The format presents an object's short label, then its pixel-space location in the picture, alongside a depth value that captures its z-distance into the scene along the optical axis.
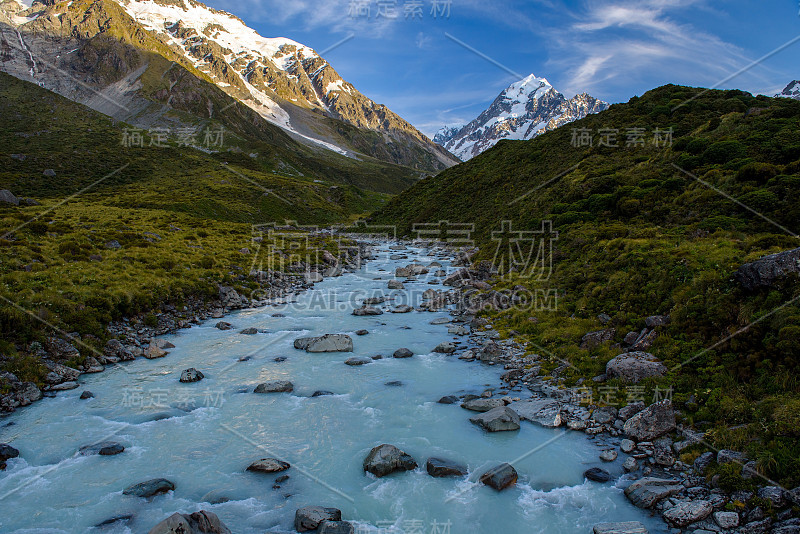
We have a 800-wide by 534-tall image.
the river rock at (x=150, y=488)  10.10
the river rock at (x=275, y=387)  16.17
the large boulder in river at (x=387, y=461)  11.14
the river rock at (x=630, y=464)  10.71
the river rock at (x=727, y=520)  8.20
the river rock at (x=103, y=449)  11.75
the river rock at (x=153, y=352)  19.15
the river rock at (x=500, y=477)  10.38
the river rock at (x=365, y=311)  27.88
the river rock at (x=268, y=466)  11.19
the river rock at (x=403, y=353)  19.98
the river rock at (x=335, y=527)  8.82
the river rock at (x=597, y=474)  10.49
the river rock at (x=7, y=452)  11.26
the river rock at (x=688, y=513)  8.60
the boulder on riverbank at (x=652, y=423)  11.52
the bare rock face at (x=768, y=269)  12.55
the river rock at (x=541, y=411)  13.27
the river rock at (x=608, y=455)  11.18
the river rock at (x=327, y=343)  21.11
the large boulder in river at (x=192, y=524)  8.25
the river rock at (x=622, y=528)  8.55
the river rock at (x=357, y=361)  19.16
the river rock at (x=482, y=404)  14.31
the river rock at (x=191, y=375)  16.72
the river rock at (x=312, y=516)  9.02
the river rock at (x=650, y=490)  9.36
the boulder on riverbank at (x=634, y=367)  13.51
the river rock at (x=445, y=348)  20.47
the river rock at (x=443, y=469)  10.97
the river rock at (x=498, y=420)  13.05
